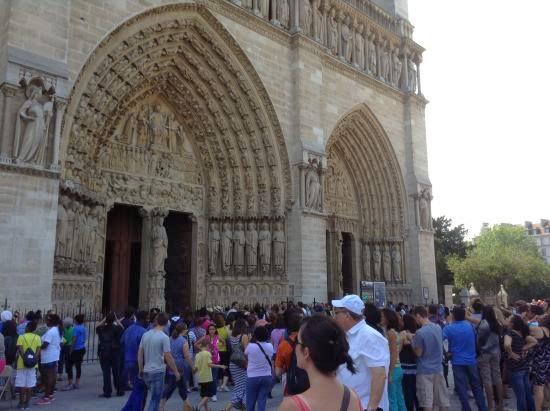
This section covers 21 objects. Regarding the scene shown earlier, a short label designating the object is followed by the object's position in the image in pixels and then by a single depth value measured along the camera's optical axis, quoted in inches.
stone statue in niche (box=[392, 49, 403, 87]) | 821.4
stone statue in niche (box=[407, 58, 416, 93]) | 842.8
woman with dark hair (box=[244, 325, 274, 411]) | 194.7
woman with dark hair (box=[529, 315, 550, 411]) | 226.2
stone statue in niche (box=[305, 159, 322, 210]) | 596.7
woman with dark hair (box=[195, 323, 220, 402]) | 249.1
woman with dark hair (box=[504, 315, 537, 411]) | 223.8
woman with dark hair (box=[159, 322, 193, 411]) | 231.1
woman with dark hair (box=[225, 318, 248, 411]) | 219.0
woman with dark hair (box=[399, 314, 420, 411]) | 207.3
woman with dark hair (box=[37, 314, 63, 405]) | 264.1
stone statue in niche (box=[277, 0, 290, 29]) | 631.2
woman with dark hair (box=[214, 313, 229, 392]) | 282.8
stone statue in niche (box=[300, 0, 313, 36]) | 646.5
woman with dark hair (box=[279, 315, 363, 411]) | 69.8
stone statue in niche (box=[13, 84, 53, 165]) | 366.3
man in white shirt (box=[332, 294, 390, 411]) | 116.4
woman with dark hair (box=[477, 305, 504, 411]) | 239.9
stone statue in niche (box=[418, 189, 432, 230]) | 791.7
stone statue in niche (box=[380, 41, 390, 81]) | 797.0
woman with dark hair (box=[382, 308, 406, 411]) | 178.2
